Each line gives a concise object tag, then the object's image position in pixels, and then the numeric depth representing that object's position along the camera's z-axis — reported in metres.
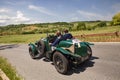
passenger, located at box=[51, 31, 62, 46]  3.73
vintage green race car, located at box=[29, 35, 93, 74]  3.21
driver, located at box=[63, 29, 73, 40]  3.72
